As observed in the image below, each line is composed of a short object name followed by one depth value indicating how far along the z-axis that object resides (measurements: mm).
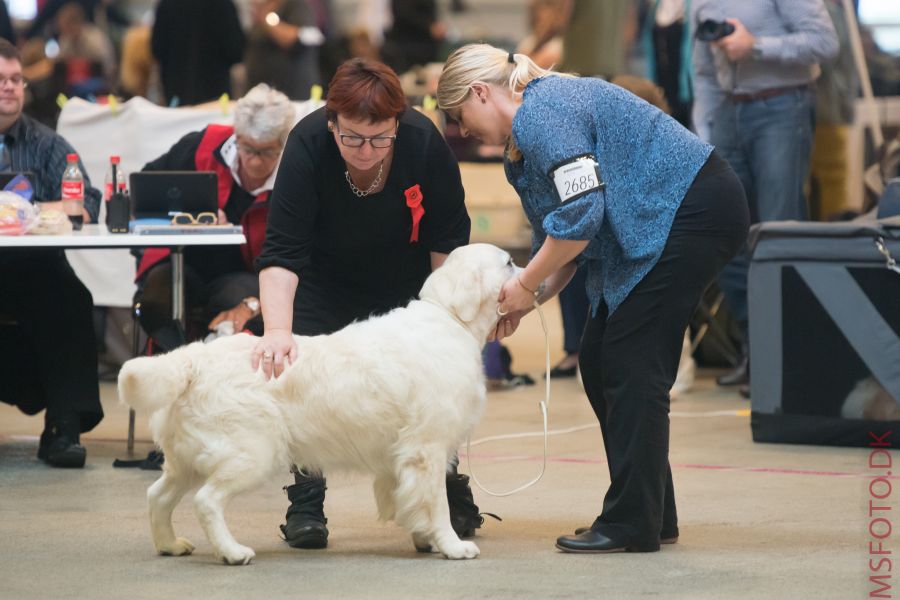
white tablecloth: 13875
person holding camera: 12742
